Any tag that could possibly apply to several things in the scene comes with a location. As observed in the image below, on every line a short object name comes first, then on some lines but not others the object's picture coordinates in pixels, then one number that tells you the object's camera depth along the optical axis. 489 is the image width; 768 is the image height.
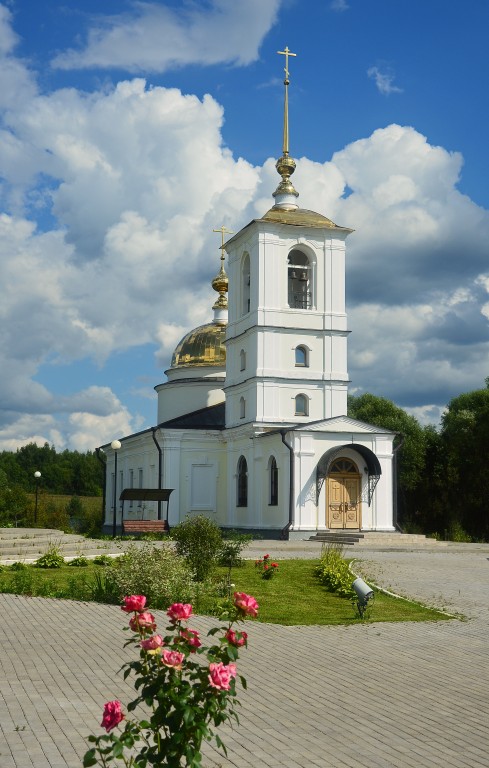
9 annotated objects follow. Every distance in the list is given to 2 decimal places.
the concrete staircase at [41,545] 20.66
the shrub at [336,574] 15.54
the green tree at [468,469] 45.78
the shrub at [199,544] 16.17
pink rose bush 4.46
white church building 33.12
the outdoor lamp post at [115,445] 29.63
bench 31.93
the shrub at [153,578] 13.11
